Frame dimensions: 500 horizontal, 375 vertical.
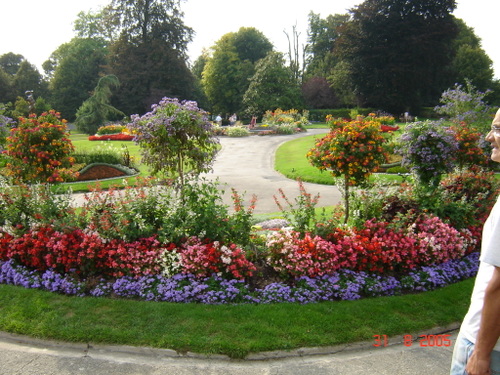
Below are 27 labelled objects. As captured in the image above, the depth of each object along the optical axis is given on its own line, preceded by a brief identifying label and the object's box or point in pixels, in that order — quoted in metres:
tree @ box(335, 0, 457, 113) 35.59
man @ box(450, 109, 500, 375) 1.44
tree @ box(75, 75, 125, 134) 33.34
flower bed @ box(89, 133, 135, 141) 28.42
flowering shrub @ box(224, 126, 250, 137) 29.81
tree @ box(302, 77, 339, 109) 45.69
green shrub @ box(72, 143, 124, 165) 15.96
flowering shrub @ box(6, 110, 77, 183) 8.07
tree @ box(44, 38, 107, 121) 48.12
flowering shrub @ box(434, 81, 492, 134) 14.84
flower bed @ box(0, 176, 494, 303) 4.81
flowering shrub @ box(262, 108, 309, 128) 33.28
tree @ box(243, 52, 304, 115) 40.34
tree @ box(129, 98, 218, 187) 7.07
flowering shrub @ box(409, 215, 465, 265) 5.38
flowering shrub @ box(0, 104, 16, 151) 12.79
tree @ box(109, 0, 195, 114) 41.56
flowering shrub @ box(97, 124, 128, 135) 31.38
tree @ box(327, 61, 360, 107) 39.62
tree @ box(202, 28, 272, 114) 46.44
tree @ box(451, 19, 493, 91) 40.84
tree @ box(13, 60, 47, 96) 49.19
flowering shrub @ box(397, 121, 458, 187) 7.82
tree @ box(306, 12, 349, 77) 56.84
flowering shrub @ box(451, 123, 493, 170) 8.91
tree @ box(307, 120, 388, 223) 6.62
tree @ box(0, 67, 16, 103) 47.82
